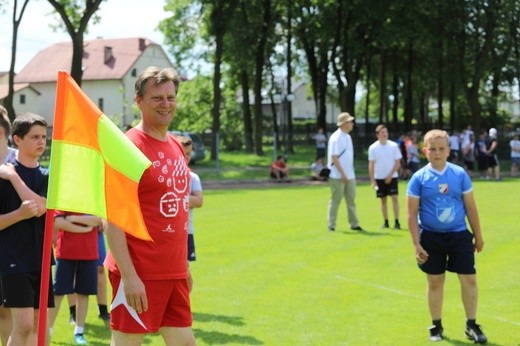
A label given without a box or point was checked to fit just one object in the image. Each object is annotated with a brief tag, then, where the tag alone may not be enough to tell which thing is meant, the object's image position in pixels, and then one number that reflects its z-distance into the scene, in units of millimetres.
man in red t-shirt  5133
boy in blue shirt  8297
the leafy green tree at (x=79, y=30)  36469
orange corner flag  4668
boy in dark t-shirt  6160
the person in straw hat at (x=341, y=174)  16969
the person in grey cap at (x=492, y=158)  35072
